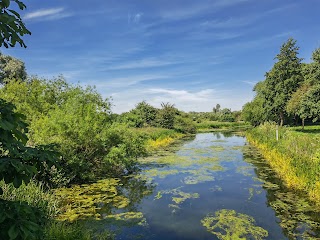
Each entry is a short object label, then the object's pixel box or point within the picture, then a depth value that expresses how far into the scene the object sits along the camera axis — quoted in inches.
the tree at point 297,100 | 1292.2
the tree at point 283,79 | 1635.1
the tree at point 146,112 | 2004.2
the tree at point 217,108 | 6288.4
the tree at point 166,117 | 1962.2
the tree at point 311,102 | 1065.5
